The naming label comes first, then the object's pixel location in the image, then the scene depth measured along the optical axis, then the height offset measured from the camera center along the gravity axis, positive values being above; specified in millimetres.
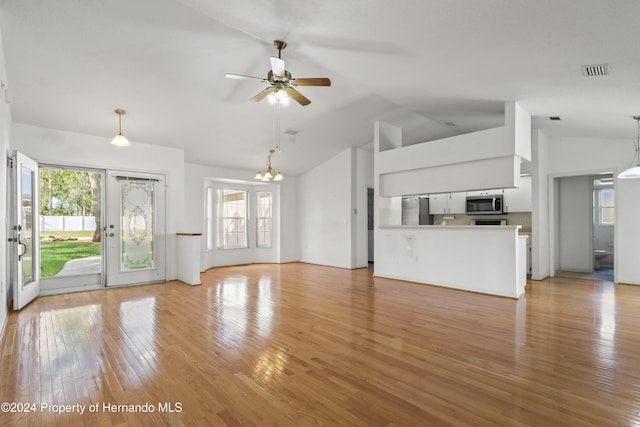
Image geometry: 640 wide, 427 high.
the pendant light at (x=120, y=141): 4453 +1047
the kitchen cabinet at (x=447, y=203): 8141 +262
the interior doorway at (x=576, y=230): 7316 -408
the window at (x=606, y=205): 8516 +194
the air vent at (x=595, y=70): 3309 +1508
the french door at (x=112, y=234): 4391 -316
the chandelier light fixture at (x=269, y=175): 6391 +811
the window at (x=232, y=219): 8562 -111
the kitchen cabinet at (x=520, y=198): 7059 +343
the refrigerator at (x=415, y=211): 8688 +74
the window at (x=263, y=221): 9273 -198
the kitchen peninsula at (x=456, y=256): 4973 -761
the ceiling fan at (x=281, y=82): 3472 +1505
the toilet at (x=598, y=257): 7771 -1105
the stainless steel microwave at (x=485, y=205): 7434 +204
